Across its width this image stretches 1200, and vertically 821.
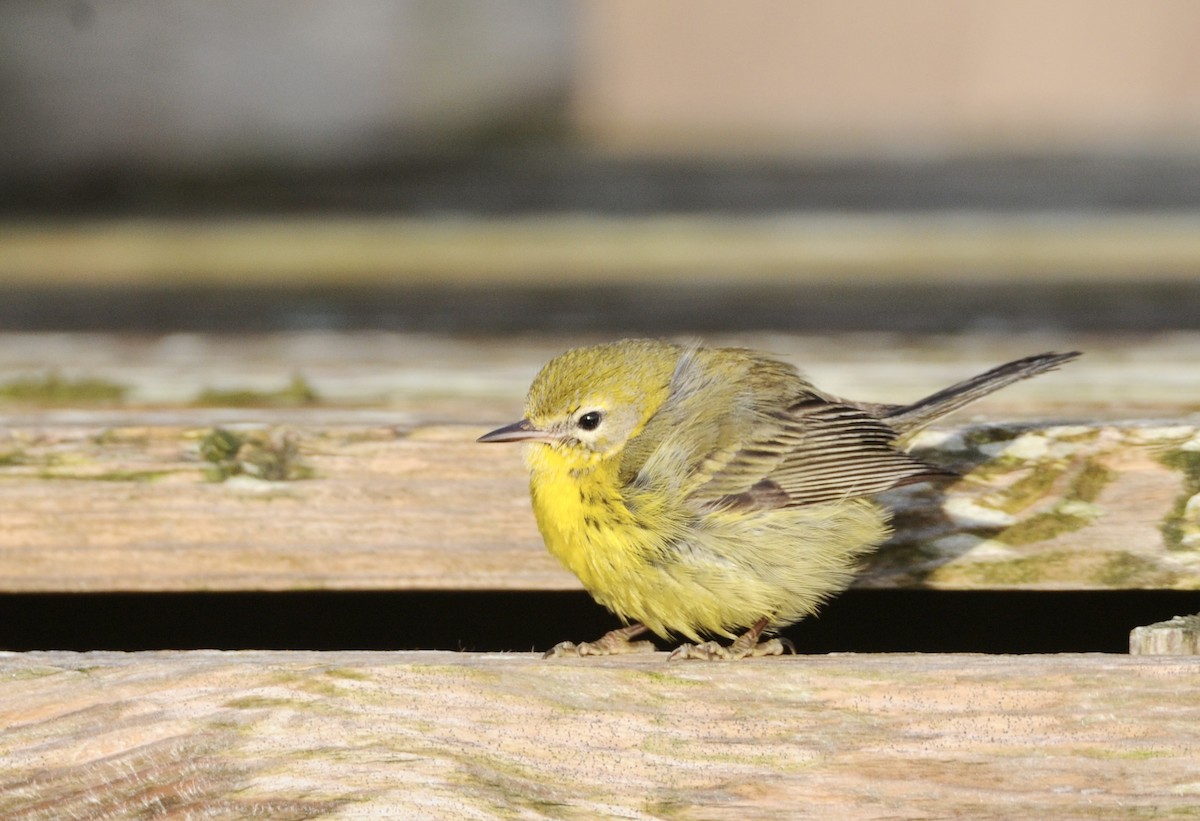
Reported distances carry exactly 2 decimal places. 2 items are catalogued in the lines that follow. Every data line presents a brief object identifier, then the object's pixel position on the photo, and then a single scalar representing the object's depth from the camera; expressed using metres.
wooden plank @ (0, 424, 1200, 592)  5.73
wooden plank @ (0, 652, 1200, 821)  4.50
